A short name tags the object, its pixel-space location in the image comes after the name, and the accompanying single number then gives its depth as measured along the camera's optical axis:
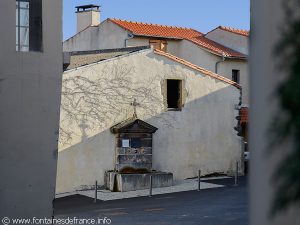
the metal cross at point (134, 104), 23.09
